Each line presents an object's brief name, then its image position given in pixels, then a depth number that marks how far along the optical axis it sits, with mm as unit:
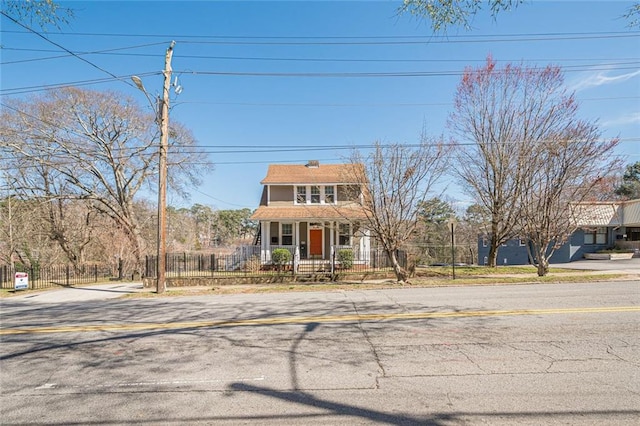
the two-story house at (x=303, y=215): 22812
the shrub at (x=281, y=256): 21734
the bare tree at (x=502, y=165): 19188
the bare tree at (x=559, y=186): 15367
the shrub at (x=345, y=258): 21016
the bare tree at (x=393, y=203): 15359
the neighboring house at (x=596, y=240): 29406
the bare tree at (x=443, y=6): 4742
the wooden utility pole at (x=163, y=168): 14188
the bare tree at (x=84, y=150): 22100
